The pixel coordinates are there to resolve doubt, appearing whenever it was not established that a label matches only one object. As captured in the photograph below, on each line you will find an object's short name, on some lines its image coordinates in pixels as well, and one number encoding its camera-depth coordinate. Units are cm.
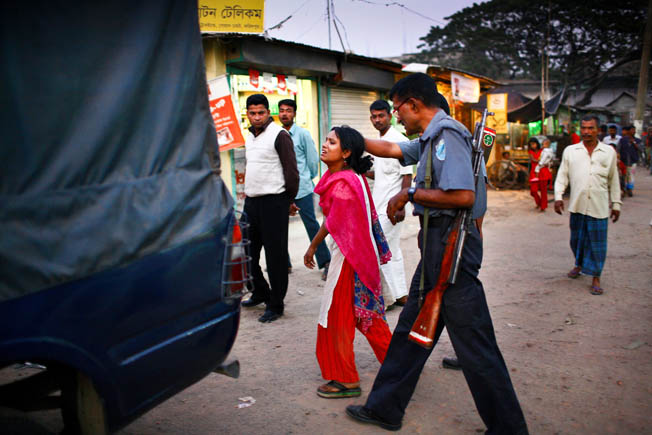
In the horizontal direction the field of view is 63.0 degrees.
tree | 2908
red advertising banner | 768
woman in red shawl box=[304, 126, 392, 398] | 330
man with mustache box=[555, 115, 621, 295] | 555
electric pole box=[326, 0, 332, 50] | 1009
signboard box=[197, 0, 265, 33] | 702
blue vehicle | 168
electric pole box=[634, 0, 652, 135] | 1881
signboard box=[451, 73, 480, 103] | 1472
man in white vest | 475
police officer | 258
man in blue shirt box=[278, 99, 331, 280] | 625
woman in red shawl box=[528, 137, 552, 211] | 1122
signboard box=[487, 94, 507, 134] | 1714
